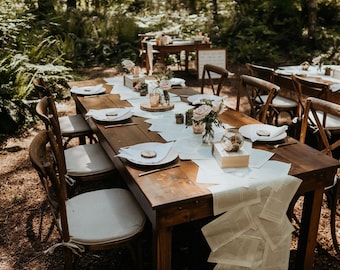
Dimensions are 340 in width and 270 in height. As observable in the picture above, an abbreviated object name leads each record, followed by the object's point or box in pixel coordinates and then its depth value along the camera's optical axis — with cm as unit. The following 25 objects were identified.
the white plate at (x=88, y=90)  313
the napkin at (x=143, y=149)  180
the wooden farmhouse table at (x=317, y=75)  334
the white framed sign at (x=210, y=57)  666
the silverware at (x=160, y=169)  172
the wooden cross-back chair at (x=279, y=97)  381
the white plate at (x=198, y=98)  279
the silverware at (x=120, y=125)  237
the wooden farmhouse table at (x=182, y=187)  153
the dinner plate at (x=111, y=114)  242
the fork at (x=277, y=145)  200
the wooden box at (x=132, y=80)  333
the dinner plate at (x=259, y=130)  205
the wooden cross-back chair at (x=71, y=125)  292
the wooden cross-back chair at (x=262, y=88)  278
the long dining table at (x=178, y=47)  661
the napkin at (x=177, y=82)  350
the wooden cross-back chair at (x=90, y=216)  172
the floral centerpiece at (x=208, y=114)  194
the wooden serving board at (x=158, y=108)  265
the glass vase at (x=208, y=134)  201
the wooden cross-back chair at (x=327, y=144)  225
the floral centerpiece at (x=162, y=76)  260
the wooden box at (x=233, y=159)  173
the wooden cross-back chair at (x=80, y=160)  234
